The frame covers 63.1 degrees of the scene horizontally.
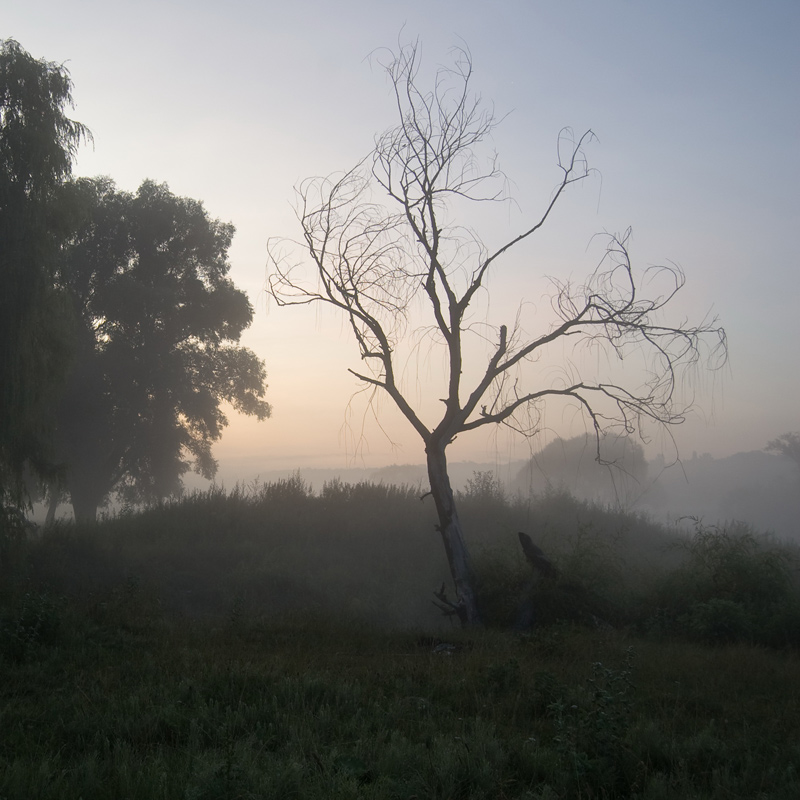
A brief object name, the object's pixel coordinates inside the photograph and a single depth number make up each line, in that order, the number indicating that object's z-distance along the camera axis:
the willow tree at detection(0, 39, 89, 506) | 12.10
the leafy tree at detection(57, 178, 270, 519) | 25.66
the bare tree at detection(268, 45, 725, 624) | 12.23
